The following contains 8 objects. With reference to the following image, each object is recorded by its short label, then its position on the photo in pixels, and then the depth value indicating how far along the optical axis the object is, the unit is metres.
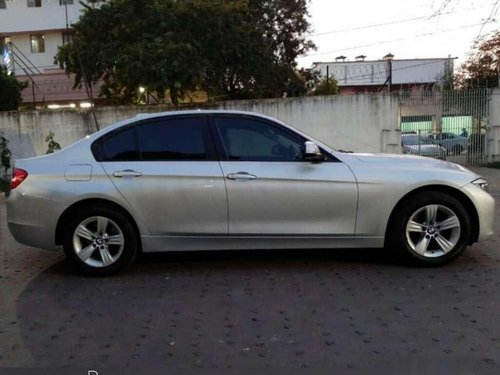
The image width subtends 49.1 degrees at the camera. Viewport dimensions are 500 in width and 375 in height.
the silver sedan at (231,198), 5.36
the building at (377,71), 41.01
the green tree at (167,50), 16.41
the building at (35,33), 32.28
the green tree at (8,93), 18.84
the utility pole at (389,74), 17.58
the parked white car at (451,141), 17.47
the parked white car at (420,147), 17.38
